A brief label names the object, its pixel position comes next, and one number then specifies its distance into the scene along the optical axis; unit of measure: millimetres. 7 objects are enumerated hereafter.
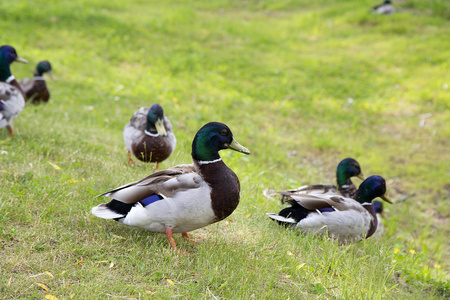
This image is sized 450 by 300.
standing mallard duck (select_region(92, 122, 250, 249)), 6445
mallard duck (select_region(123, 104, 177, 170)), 9766
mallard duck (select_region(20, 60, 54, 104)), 14766
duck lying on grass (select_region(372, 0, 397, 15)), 29344
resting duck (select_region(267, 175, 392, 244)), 8531
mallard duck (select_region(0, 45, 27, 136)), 10500
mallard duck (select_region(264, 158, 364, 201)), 10500
